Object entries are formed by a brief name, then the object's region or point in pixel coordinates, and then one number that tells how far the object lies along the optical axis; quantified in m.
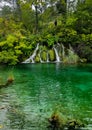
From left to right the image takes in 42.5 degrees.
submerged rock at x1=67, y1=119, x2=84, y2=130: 4.68
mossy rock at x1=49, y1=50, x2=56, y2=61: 17.19
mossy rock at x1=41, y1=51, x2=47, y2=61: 16.96
